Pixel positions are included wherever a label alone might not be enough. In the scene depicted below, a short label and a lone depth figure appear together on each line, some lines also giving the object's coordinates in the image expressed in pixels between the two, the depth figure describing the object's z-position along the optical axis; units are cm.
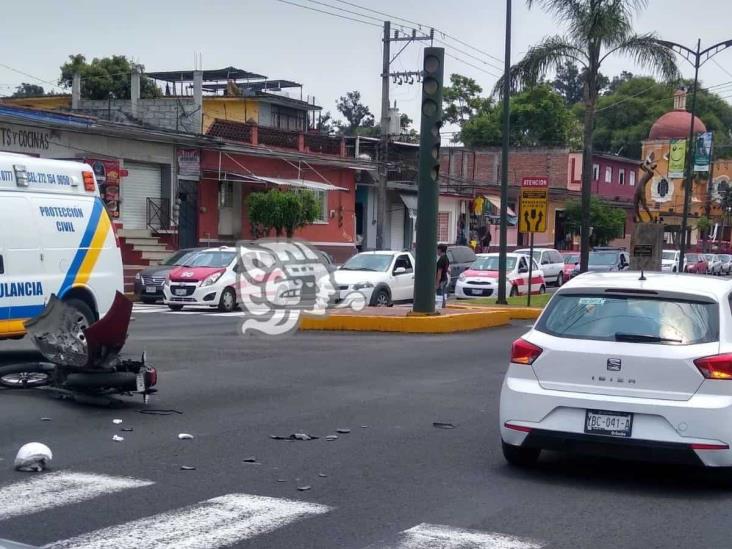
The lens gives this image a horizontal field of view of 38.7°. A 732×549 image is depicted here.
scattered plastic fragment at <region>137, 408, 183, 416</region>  1055
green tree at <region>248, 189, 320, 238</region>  3847
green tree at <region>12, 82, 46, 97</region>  7850
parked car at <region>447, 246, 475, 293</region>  3500
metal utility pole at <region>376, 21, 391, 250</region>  3956
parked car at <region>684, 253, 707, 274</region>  5035
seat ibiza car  747
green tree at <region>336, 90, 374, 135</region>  11125
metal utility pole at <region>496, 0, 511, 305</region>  2653
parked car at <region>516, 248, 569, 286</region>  3676
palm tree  3022
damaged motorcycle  1050
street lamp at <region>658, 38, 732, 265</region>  4077
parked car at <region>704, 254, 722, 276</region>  5426
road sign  2591
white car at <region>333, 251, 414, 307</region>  2502
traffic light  1941
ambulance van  1308
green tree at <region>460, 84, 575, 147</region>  7650
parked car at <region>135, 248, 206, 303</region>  2856
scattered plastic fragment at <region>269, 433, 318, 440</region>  948
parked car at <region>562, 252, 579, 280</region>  3950
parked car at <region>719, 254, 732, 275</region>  5736
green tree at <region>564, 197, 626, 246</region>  5650
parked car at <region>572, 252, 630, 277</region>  3806
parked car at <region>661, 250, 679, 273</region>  4581
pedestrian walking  2503
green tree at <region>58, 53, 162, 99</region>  5544
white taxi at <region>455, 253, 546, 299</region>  3098
